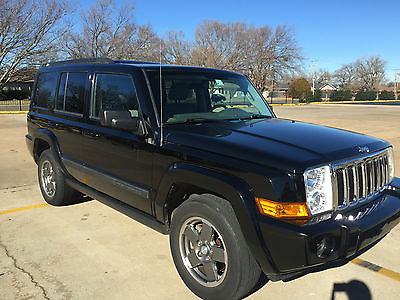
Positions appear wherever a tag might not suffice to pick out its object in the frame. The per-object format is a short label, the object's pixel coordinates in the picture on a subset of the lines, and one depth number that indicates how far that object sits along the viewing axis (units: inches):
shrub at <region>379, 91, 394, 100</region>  2662.4
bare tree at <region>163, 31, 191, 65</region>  1722.2
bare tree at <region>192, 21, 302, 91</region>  1776.6
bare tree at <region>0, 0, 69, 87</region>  1091.3
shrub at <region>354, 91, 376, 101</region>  2512.3
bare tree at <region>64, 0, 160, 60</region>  1384.1
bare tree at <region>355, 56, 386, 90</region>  3949.3
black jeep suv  93.2
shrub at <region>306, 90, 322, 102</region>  1922.1
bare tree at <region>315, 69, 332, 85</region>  4687.5
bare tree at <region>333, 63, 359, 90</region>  4183.1
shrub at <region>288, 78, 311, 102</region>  2153.3
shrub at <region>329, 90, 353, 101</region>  2315.5
